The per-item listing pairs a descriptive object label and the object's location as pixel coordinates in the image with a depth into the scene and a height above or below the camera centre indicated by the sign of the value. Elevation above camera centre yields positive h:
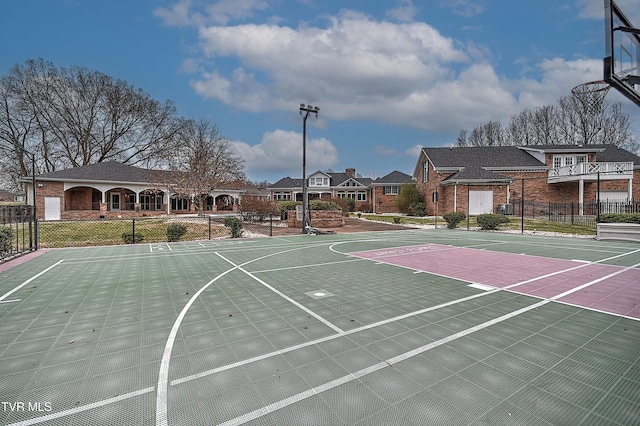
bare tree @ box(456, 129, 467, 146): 56.99 +12.27
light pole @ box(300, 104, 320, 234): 17.75 +4.74
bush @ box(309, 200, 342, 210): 23.70 +0.17
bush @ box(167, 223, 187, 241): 15.88 -1.24
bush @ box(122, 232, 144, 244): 14.92 -1.45
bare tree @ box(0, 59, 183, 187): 35.38 +11.27
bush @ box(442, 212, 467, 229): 21.81 -0.81
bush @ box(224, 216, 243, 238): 17.24 -1.10
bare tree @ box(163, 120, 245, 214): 30.84 +4.40
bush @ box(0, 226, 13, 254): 9.75 -0.98
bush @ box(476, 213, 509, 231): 20.47 -0.90
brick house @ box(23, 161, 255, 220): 30.00 +1.46
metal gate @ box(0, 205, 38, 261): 9.84 -0.49
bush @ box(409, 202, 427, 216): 33.22 -0.19
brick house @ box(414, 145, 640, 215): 29.34 +3.12
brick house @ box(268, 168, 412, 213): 44.28 +3.01
